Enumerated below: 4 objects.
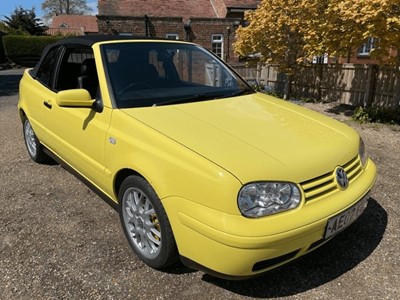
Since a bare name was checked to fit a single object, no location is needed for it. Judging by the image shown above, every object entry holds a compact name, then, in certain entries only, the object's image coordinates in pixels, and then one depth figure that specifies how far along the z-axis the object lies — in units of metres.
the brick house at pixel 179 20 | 21.06
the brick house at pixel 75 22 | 45.36
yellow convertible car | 1.94
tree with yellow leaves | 6.21
